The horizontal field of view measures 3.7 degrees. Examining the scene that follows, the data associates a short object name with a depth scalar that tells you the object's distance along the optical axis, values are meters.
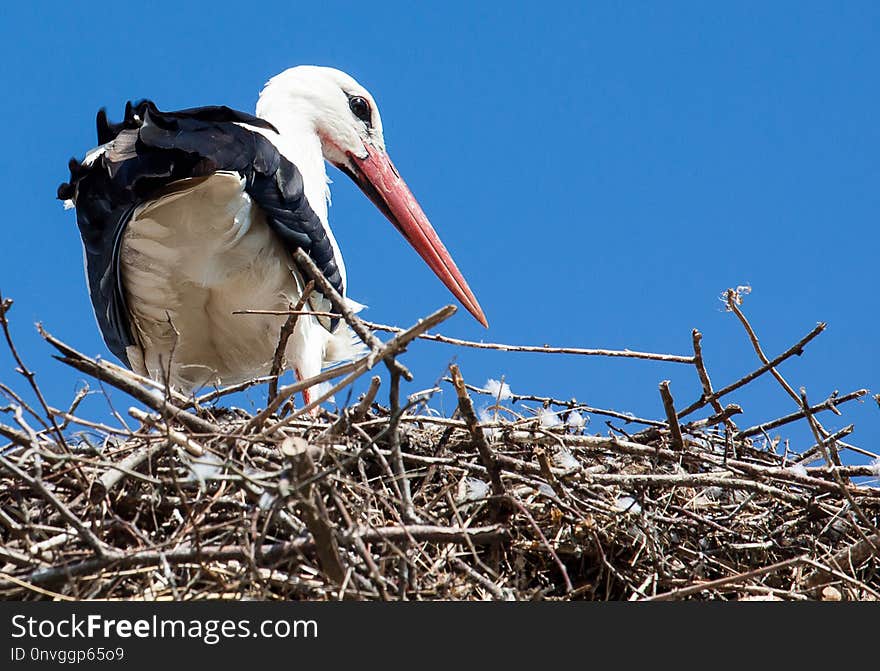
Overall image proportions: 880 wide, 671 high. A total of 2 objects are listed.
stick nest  9.23
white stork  9.77
